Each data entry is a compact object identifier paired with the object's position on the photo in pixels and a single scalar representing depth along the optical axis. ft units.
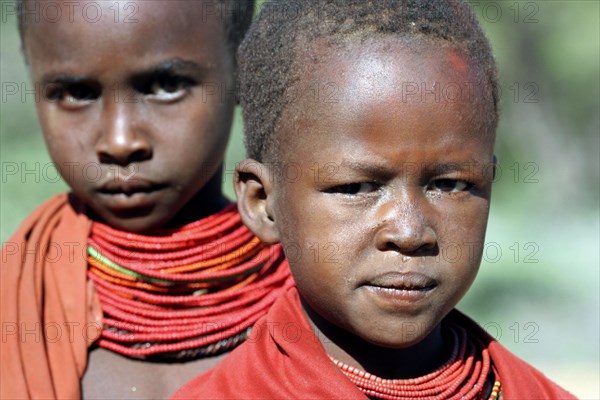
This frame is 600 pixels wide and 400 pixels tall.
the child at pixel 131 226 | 19.42
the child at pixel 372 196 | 14.98
